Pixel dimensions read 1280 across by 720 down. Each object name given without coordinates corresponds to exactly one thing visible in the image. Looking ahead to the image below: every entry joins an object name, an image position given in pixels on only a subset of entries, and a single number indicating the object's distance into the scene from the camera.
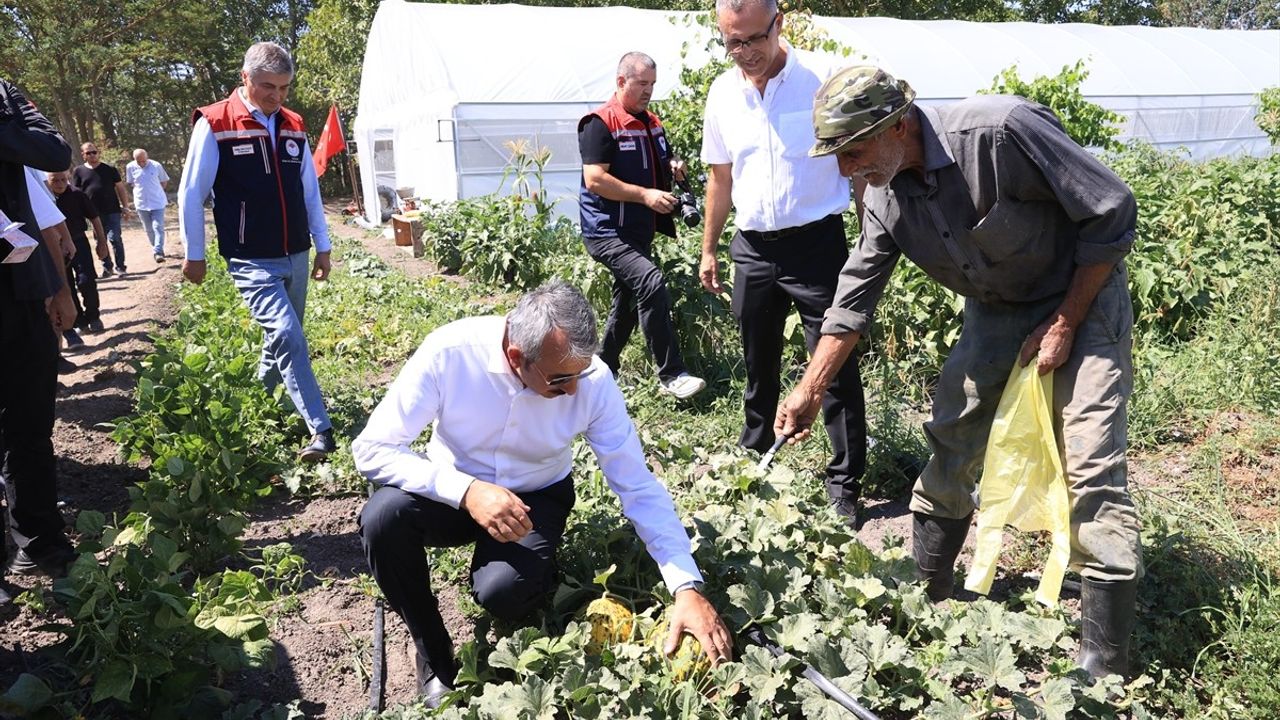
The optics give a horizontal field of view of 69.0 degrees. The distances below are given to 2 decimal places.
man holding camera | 5.05
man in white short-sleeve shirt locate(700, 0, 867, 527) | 3.73
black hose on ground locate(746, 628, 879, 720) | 2.34
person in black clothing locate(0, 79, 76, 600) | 3.36
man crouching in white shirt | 2.59
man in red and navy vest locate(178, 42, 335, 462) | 4.53
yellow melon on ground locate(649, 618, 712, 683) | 2.53
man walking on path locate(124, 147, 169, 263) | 15.12
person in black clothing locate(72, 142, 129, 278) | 12.20
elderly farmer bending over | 2.48
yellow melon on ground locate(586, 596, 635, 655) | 2.74
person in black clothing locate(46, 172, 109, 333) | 8.88
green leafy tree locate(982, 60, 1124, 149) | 8.66
